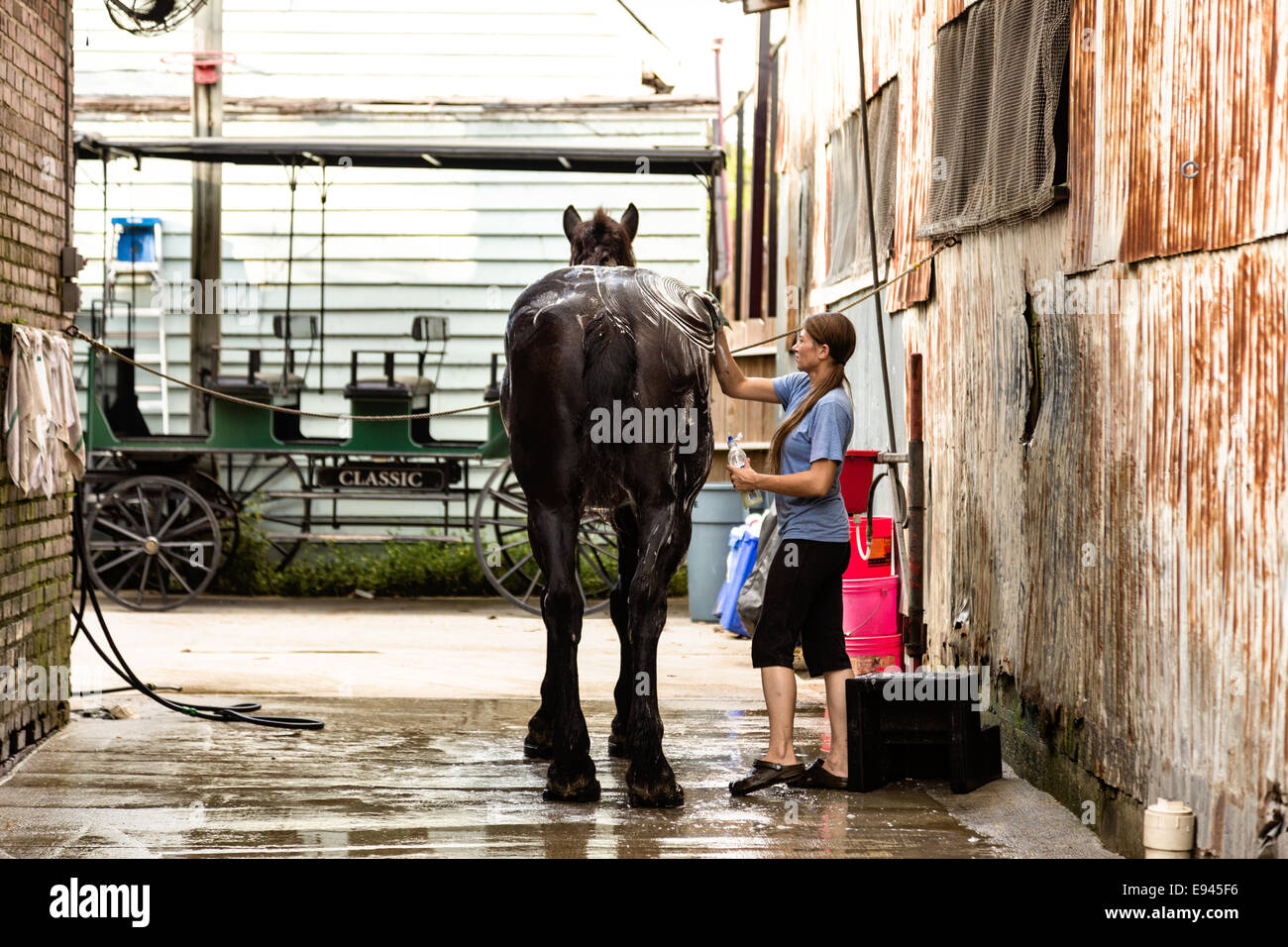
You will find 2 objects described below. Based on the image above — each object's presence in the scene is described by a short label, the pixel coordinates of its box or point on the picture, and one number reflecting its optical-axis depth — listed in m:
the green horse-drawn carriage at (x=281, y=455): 12.04
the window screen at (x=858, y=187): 9.44
